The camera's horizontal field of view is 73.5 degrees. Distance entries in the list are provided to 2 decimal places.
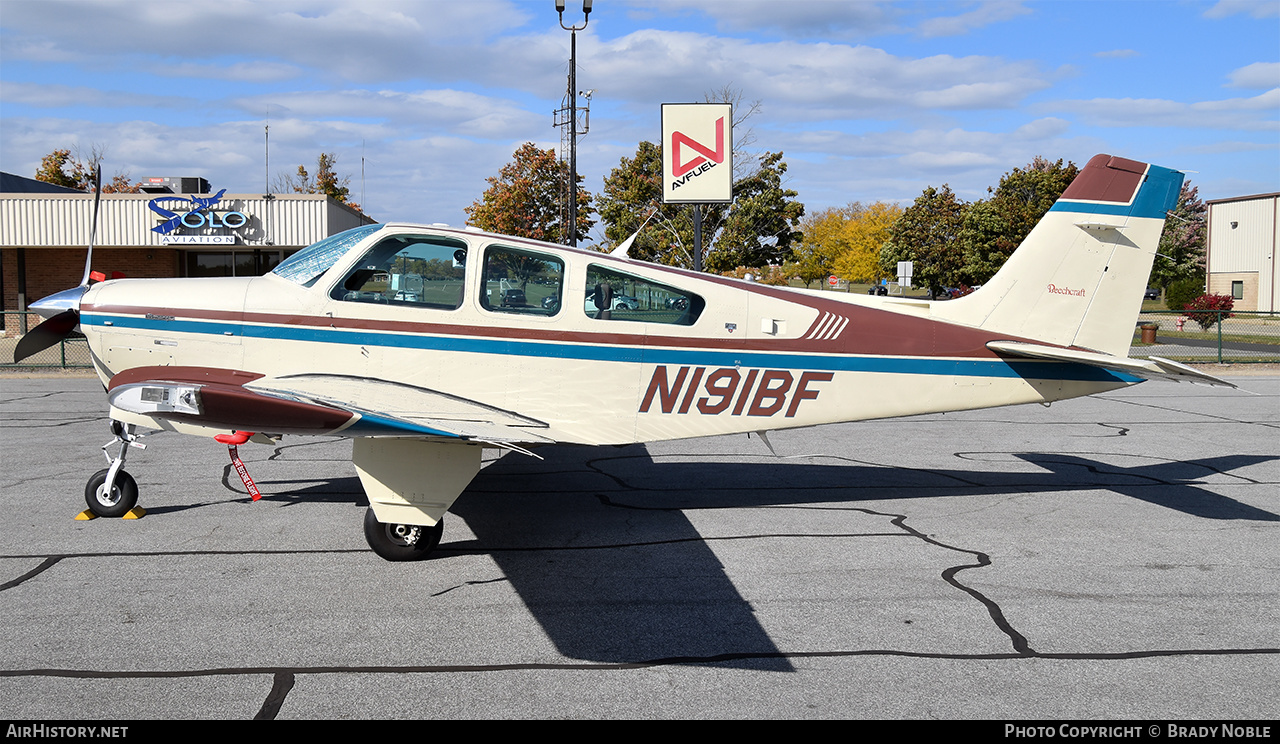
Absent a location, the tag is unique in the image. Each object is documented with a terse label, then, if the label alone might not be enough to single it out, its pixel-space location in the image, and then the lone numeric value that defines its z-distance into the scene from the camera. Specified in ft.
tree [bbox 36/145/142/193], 188.44
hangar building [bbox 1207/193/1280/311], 174.19
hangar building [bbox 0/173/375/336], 97.45
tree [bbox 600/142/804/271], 160.25
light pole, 78.23
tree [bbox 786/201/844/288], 282.15
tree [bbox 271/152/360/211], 188.65
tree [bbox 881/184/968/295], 218.18
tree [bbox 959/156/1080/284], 183.21
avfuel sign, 63.62
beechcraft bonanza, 19.76
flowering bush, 106.42
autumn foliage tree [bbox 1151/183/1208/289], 216.33
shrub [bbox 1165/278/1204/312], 188.85
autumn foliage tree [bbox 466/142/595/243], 154.30
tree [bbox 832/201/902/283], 293.02
